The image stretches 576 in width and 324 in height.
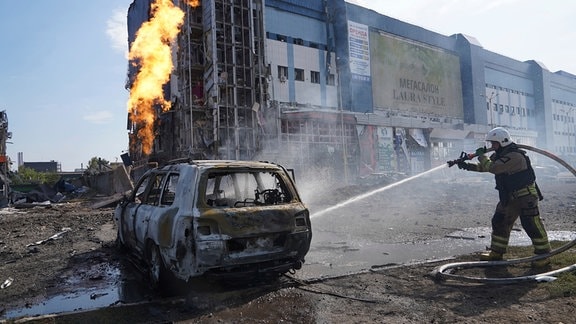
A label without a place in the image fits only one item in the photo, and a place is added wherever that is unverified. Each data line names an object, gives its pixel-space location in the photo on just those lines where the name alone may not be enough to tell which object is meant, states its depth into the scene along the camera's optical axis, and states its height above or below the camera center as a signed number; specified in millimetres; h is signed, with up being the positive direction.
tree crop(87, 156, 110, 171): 28078 +1118
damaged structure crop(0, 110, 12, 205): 18617 +1220
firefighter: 5680 -472
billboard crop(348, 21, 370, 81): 31269 +9380
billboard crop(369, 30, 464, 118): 33656 +8343
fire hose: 4820 -1336
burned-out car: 4410 -514
